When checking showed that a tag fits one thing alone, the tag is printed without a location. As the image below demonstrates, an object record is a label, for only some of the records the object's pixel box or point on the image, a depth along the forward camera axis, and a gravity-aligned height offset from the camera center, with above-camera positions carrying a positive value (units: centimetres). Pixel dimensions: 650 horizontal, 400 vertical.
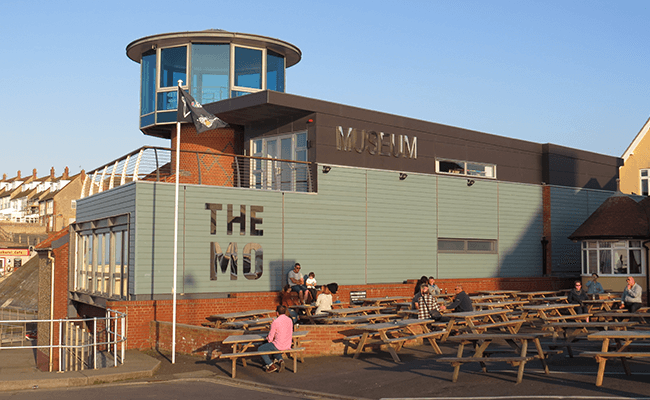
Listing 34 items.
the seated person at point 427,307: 1599 -153
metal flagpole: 1440 -96
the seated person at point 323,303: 1736 -155
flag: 1556 +290
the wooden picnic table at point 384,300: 1987 -173
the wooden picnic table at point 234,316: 1680 -184
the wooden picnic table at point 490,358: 1068 -179
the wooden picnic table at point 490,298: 2117 -180
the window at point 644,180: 3638 +325
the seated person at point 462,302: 1592 -139
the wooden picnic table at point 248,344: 1263 -202
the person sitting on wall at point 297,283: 1920 -115
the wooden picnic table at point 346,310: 1661 -167
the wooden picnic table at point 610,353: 1014 -163
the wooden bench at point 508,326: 1422 -181
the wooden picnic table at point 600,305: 1941 -193
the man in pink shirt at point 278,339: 1303 -184
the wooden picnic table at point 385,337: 1393 -198
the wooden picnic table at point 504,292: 2286 -172
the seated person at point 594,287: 2242 -148
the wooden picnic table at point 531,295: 2311 -196
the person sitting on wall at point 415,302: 1653 -148
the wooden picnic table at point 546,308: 1742 -178
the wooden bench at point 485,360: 1051 -187
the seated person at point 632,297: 1892 -153
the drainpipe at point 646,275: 2520 -125
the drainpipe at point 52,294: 2348 -178
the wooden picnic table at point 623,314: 1456 -157
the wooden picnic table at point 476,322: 1422 -174
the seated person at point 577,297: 1895 -153
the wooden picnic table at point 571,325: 1234 -158
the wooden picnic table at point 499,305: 1802 -173
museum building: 1862 +131
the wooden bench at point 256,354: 1251 -206
